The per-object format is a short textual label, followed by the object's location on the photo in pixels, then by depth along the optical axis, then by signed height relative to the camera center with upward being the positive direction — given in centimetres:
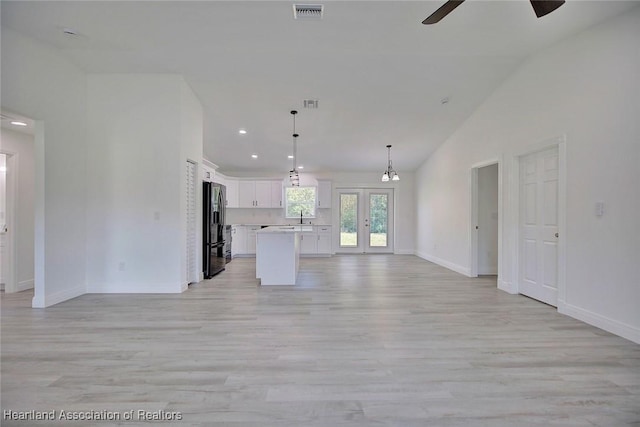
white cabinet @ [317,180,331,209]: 867 +51
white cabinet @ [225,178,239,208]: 857 +59
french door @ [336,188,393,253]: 909 -26
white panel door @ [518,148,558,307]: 383 -18
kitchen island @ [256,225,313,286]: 492 -72
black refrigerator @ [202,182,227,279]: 539 -30
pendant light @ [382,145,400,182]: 642 +77
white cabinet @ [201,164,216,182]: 579 +81
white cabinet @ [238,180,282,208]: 862 +54
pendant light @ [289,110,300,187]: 551 +143
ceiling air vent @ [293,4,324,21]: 297 +199
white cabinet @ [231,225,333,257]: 838 -80
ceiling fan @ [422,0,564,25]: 212 +148
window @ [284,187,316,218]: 883 +29
